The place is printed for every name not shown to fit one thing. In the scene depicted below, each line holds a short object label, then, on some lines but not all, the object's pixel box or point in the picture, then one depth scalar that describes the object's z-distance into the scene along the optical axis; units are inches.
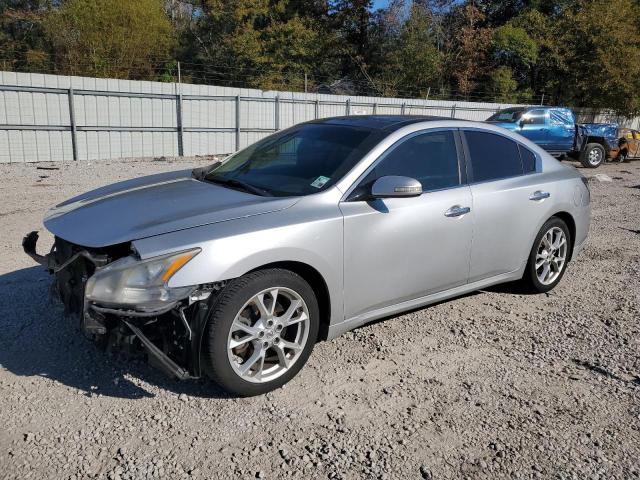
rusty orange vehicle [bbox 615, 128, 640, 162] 717.9
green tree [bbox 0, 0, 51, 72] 1150.6
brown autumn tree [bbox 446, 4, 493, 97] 1316.4
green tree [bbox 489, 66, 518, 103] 1279.5
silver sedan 116.5
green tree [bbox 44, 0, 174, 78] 928.9
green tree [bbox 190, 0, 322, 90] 1168.8
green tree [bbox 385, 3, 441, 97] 1268.5
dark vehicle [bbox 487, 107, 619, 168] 645.3
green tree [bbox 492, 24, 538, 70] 1310.3
